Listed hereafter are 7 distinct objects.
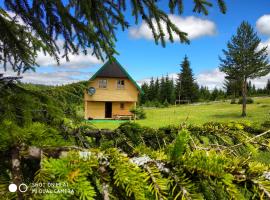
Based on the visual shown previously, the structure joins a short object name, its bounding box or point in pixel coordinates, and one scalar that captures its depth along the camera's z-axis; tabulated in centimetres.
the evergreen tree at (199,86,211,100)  8779
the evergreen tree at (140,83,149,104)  8577
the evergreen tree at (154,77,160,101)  8669
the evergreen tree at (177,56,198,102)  7638
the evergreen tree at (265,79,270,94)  9625
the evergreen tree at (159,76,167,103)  8592
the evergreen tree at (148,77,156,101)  8825
